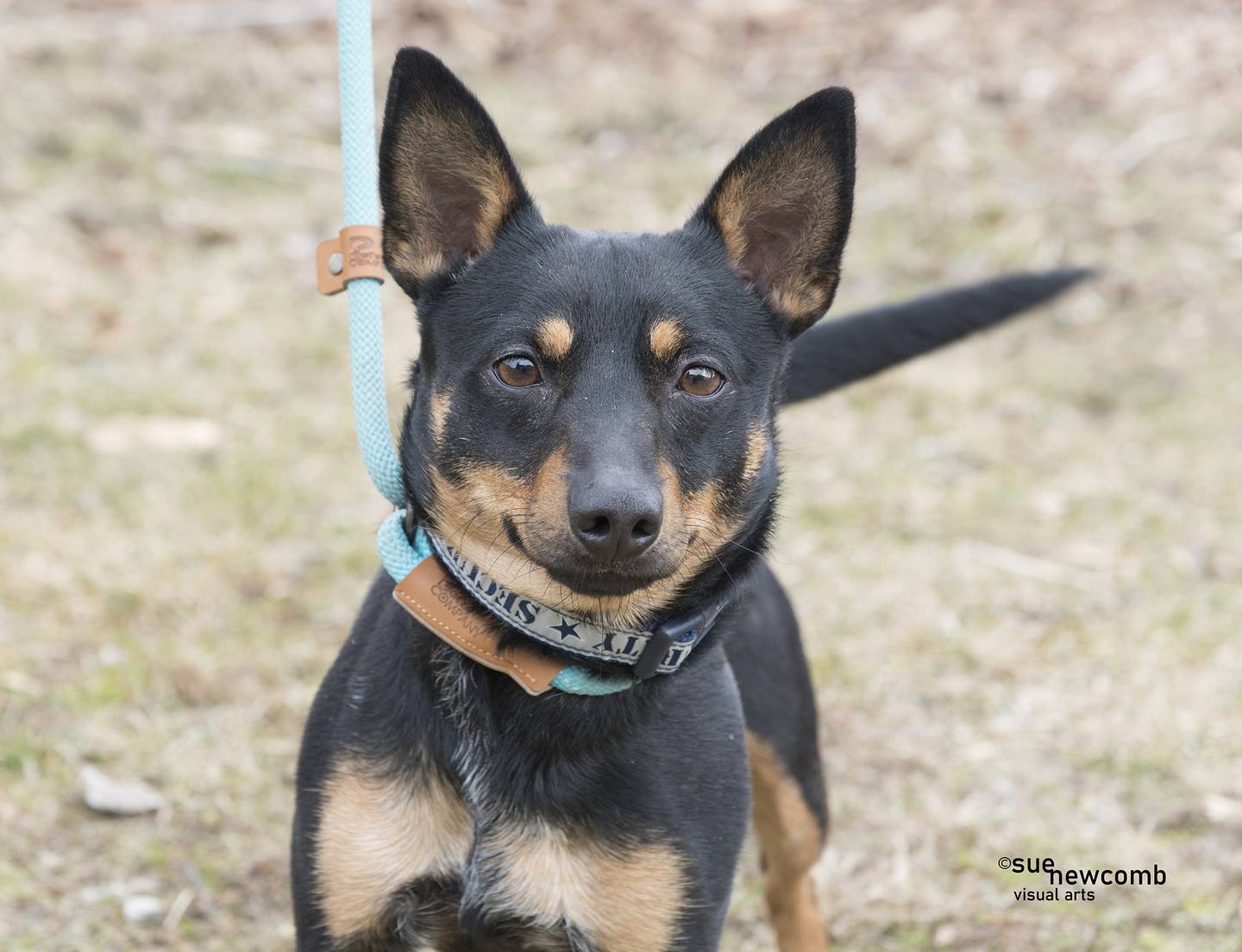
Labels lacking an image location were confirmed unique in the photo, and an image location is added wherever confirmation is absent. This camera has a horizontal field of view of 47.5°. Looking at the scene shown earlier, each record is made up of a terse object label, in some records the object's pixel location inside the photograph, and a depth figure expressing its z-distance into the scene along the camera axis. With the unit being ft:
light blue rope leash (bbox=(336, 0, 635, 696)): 9.01
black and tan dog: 8.55
